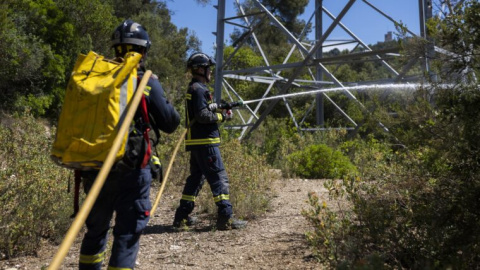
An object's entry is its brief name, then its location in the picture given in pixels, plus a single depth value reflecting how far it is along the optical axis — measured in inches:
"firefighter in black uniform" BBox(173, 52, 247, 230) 209.2
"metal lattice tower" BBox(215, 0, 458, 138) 344.5
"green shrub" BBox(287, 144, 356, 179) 338.3
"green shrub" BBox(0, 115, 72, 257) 180.2
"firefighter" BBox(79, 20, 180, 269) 121.8
